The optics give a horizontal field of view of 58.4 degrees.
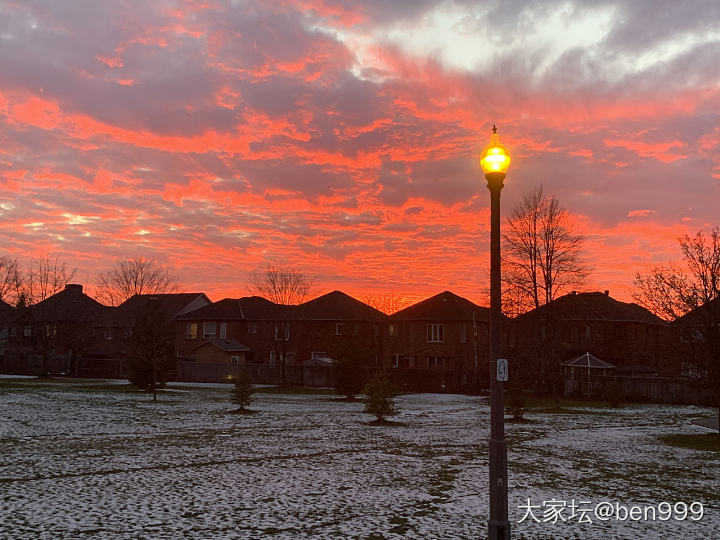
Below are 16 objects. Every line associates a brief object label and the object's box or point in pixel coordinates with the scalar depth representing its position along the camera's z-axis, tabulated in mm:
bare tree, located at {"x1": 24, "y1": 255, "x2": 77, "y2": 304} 75688
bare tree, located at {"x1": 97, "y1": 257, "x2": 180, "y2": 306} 81625
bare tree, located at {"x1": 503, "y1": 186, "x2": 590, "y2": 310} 52562
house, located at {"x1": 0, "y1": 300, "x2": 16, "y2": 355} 82262
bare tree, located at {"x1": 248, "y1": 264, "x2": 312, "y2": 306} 68625
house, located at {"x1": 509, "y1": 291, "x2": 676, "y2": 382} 55250
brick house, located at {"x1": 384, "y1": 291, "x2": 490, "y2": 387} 70500
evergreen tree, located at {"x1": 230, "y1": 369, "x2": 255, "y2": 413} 33188
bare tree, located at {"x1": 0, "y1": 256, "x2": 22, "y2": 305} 77500
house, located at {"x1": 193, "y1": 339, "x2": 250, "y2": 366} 75500
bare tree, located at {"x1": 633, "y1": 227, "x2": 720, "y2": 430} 25438
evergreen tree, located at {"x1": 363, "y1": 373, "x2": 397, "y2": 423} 29422
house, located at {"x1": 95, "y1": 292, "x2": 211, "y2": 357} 86188
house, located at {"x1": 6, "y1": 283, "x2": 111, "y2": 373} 69438
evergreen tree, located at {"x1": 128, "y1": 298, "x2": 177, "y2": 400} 44219
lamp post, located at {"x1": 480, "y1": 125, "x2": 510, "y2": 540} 9109
